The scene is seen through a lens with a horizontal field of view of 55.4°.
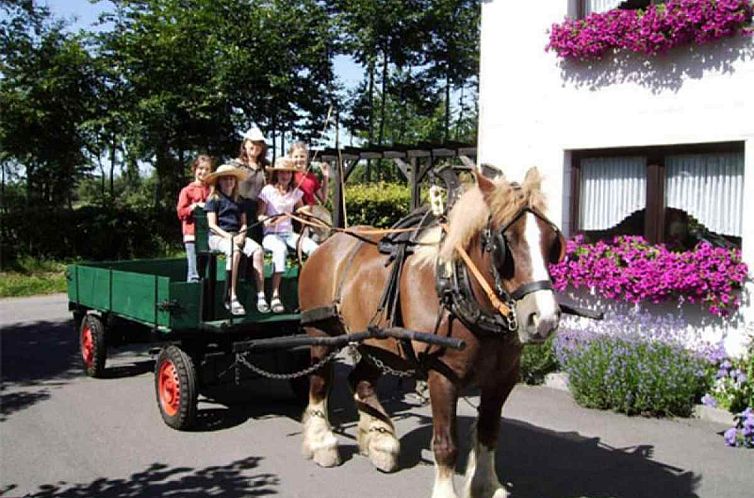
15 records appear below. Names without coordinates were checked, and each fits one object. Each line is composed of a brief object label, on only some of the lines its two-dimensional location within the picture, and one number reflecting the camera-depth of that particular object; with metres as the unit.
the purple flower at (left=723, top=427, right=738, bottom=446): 5.72
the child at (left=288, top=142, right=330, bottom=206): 6.54
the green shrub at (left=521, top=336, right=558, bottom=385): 7.71
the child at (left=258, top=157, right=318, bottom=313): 6.50
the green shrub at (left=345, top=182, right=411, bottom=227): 17.31
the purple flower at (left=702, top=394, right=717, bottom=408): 6.43
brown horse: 3.62
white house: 7.65
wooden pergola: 12.51
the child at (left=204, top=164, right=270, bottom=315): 6.09
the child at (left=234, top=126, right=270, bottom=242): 6.40
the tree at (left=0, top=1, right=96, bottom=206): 18.92
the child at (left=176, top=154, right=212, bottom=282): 7.60
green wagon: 5.95
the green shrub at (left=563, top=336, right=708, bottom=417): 6.52
